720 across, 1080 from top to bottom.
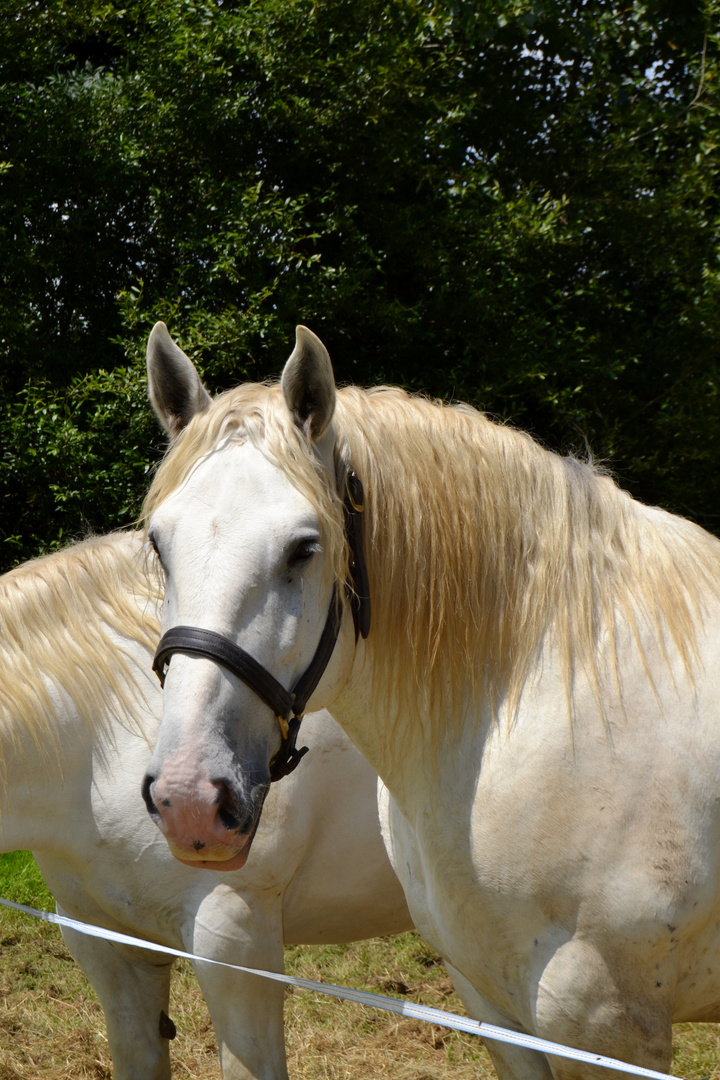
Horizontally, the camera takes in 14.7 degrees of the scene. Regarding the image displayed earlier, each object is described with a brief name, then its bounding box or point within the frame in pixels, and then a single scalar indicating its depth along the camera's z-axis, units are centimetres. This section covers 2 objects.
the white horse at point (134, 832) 435
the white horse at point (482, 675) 366
